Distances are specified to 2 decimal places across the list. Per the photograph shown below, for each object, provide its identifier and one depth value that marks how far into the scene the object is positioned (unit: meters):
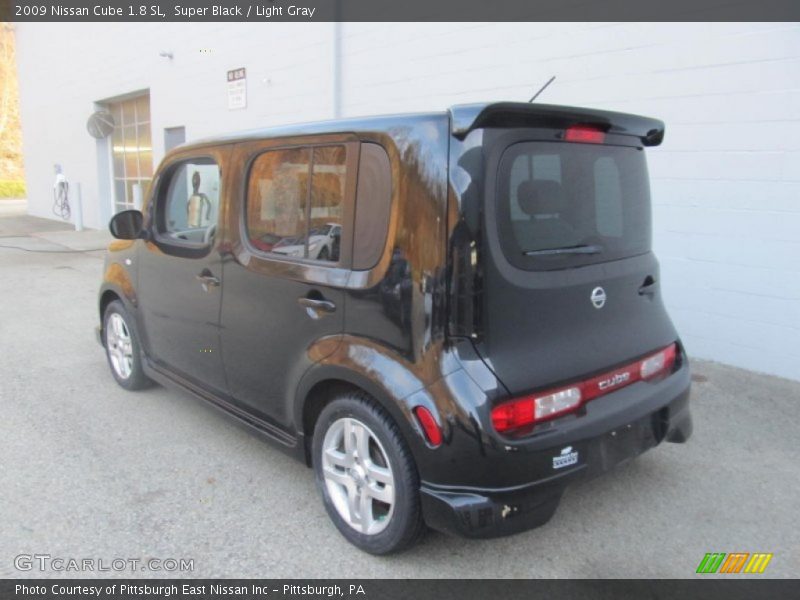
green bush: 34.94
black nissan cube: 2.37
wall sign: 10.48
